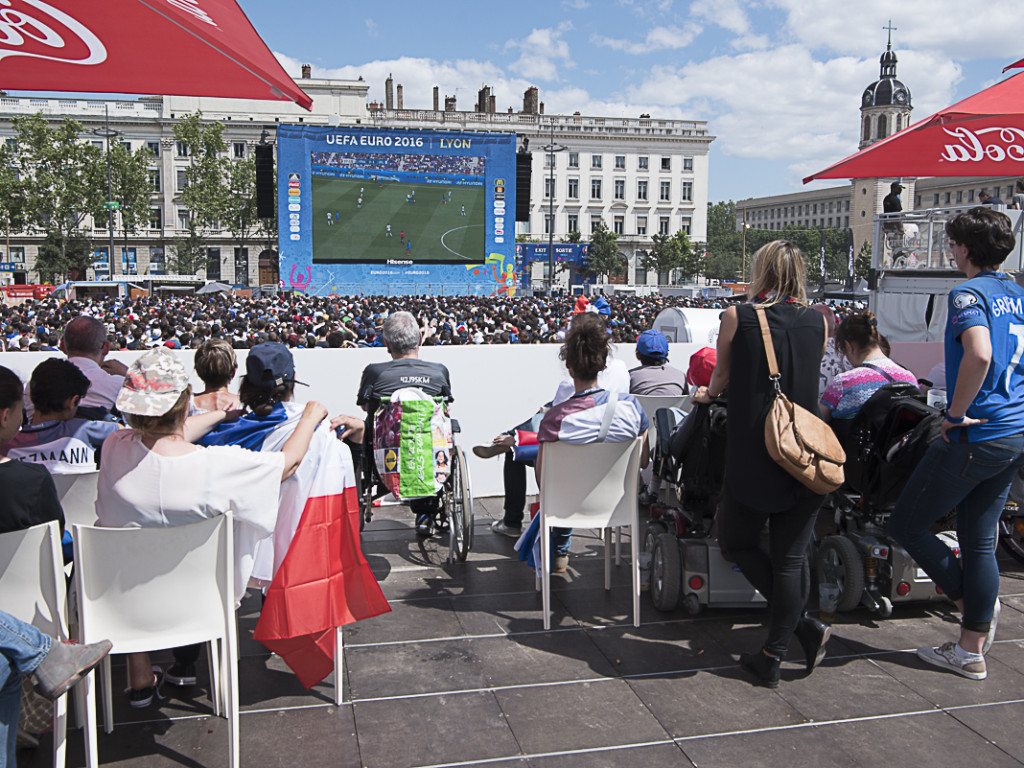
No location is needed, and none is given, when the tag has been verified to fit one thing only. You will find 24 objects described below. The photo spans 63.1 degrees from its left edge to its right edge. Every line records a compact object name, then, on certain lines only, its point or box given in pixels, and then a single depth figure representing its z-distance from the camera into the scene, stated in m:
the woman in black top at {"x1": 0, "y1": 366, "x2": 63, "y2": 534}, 2.41
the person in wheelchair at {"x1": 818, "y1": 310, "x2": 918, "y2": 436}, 3.84
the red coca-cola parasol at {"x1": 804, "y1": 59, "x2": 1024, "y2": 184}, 5.17
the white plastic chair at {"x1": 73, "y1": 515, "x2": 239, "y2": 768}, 2.46
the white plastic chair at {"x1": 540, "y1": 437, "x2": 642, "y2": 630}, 3.59
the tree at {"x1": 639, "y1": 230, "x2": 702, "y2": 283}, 76.00
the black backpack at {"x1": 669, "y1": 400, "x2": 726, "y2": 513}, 3.71
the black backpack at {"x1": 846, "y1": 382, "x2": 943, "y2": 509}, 3.52
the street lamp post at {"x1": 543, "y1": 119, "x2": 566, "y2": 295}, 52.17
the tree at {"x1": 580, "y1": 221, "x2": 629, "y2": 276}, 73.12
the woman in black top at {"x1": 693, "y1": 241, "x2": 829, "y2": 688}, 2.97
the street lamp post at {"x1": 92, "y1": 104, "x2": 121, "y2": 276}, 39.35
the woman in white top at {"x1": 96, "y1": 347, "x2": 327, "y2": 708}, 2.55
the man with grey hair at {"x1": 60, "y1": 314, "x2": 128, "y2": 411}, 4.18
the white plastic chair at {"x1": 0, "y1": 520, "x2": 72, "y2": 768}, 2.38
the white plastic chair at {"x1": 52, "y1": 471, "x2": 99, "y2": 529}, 3.07
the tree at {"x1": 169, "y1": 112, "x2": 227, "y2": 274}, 52.44
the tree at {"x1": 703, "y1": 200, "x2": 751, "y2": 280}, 109.29
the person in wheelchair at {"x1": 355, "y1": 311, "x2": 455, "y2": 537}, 4.65
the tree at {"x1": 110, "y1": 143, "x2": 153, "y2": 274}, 51.00
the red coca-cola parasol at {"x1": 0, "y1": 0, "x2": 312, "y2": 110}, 3.23
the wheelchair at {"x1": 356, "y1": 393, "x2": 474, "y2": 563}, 4.57
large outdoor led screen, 32.12
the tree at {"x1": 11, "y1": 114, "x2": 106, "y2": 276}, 49.25
